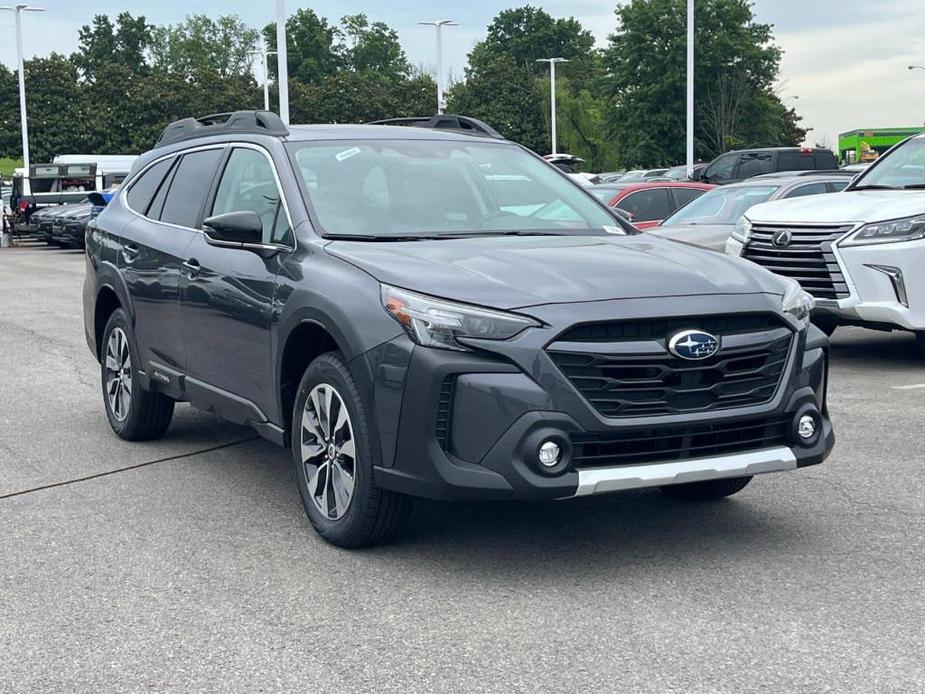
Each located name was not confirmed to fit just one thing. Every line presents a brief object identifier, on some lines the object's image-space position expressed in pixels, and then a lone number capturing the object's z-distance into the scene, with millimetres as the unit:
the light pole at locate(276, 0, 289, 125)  26875
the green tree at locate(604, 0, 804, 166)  57344
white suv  9531
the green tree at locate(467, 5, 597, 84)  123875
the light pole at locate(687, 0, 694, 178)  41409
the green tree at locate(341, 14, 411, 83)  132750
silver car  13492
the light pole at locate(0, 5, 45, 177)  53088
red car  17286
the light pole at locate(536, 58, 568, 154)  69250
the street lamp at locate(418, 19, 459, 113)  59469
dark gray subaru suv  4738
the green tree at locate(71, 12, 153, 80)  140125
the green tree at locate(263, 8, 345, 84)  126750
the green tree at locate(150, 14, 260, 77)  144250
